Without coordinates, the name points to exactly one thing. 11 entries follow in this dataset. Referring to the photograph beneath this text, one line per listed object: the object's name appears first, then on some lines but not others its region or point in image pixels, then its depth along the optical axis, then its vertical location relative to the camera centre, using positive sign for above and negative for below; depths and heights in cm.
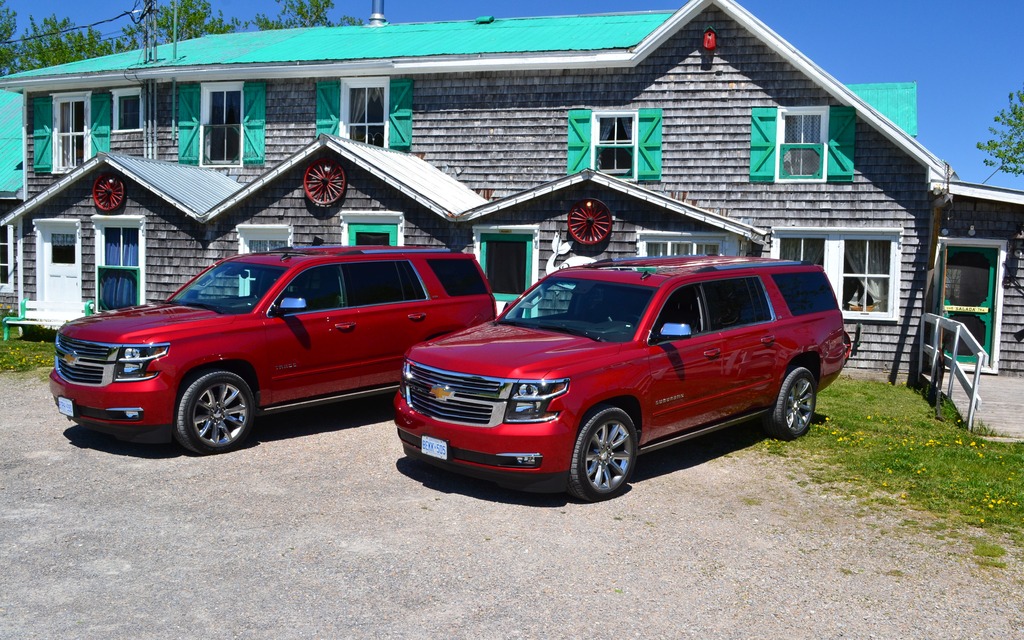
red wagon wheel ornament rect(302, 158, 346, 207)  1605 +123
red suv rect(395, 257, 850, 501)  704 -93
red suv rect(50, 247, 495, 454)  834 -88
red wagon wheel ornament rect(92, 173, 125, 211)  1776 +106
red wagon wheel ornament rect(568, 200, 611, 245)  1509 +63
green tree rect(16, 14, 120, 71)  4503 +983
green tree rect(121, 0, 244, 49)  4316 +1103
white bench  1738 -132
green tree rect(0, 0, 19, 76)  4666 +1008
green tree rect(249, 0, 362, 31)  4781 +1227
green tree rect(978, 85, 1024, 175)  4122 +577
